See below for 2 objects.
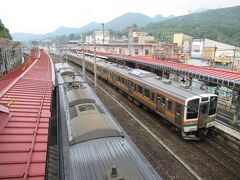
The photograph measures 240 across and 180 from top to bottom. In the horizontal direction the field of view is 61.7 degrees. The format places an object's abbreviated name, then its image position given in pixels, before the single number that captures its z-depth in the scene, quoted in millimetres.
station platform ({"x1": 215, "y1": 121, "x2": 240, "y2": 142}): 14089
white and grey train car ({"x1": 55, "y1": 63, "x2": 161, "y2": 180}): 6264
